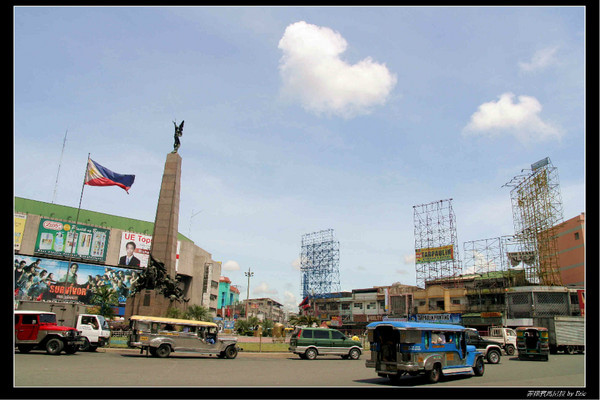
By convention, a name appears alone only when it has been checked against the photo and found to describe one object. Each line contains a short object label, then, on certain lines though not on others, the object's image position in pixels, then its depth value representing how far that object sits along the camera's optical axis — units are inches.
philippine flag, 1219.2
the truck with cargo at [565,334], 1143.0
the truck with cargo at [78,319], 836.0
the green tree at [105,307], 1612.5
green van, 876.0
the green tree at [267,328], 2226.9
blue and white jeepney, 492.7
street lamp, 2295.0
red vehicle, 704.4
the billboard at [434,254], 2417.4
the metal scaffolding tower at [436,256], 2410.2
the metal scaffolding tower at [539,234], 2080.5
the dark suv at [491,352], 813.9
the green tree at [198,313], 1292.6
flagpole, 1206.7
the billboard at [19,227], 2388.0
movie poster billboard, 2386.8
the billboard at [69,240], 2488.9
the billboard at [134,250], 2760.8
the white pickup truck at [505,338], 1109.7
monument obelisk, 1071.6
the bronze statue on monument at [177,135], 1272.1
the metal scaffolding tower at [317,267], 3331.7
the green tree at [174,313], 1043.3
